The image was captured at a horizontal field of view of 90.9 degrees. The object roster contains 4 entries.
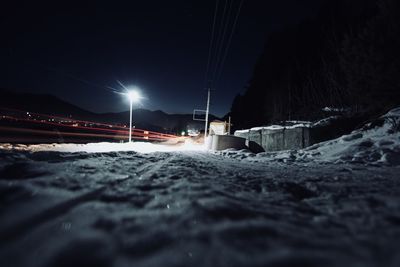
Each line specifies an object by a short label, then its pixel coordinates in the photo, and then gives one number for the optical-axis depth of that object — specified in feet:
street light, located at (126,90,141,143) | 56.65
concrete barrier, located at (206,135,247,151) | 34.65
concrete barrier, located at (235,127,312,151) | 24.87
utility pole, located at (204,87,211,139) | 64.03
